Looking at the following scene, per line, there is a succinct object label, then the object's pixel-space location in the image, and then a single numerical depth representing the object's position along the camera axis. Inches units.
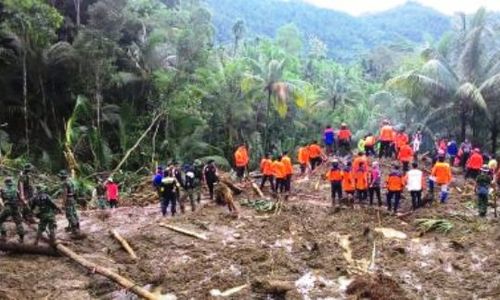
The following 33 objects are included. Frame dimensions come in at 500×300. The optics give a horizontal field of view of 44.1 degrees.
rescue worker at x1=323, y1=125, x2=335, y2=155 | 798.5
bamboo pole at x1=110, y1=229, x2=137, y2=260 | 481.9
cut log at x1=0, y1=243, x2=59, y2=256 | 468.1
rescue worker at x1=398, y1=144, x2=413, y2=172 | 681.6
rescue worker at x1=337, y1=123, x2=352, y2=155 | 784.9
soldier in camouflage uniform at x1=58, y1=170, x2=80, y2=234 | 493.3
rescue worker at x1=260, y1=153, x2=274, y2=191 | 651.5
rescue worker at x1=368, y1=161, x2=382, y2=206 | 584.1
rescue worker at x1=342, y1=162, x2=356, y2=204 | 594.2
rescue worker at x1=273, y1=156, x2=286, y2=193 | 641.0
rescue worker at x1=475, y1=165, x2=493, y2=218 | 545.6
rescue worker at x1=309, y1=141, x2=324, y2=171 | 746.1
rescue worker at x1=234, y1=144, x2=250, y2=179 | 711.1
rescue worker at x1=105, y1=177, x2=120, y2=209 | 672.4
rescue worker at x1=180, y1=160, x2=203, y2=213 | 590.6
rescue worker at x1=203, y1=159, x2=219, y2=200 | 632.4
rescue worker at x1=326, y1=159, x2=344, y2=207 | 590.5
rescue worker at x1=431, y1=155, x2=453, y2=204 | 584.1
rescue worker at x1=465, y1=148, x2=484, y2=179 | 669.2
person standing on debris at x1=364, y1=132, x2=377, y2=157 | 785.6
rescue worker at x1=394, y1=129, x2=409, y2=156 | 747.4
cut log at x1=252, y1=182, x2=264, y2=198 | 659.6
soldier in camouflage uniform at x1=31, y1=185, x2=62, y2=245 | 464.1
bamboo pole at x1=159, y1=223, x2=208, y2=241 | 518.6
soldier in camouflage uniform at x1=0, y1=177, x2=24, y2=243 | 464.4
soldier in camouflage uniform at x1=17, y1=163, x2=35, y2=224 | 486.3
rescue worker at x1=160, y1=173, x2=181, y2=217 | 568.7
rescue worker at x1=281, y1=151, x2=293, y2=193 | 639.1
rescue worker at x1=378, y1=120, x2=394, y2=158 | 763.4
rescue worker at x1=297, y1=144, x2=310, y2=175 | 755.4
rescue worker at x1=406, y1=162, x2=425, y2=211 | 566.3
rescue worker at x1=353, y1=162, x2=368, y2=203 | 587.5
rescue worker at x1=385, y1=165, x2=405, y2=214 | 562.6
